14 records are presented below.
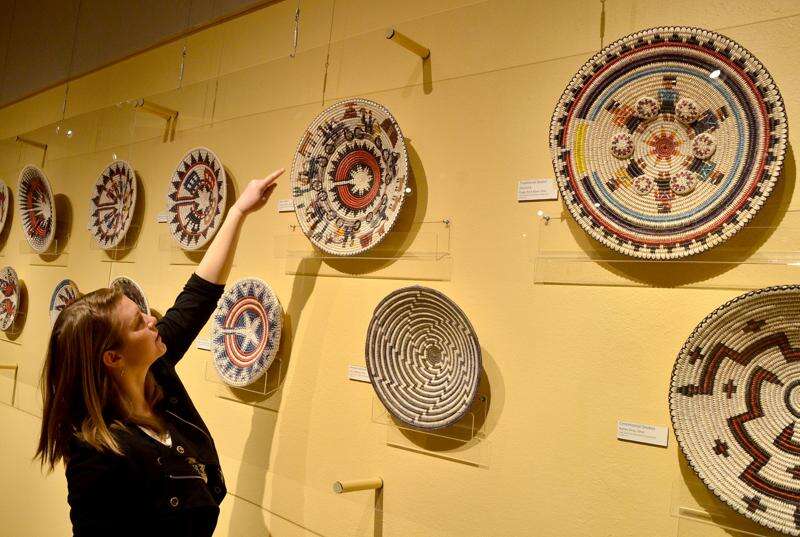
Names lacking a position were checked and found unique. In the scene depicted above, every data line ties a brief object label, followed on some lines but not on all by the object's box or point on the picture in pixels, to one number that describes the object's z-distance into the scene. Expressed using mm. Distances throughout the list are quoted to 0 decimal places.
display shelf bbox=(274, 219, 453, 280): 1913
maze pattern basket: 1770
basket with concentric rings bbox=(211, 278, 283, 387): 2293
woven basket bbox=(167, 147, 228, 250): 2592
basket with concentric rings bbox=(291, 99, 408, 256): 2018
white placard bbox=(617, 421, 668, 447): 1456
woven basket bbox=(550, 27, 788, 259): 1390
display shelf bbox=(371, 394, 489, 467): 1753
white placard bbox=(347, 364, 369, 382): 2041
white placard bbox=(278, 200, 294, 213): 2368
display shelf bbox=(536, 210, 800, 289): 1365
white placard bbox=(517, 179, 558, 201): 1699
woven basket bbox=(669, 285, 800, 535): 1291
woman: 1549
